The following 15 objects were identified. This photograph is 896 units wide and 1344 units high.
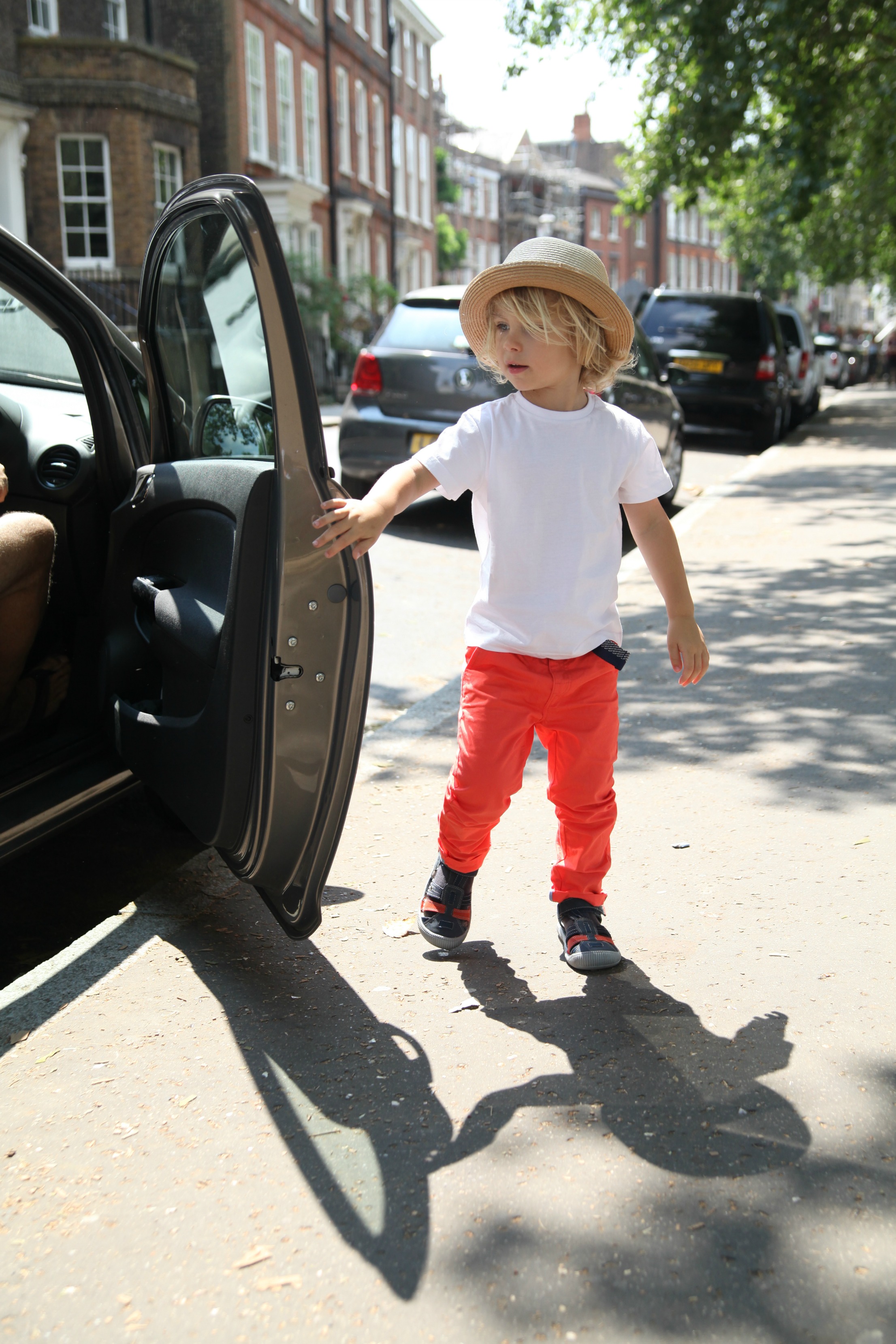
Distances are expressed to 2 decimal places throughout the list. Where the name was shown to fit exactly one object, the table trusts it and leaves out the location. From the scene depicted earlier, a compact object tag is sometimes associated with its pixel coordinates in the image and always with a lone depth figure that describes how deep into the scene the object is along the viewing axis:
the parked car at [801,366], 19.95
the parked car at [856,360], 41.47
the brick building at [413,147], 40.25
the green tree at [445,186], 54.03
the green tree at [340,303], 27.33
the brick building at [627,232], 70.75
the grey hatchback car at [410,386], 8.70
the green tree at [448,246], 48.84
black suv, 15.29
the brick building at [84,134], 22.34
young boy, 2.66
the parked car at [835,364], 39.31
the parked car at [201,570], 2.59
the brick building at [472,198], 56.44
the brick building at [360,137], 33.91
